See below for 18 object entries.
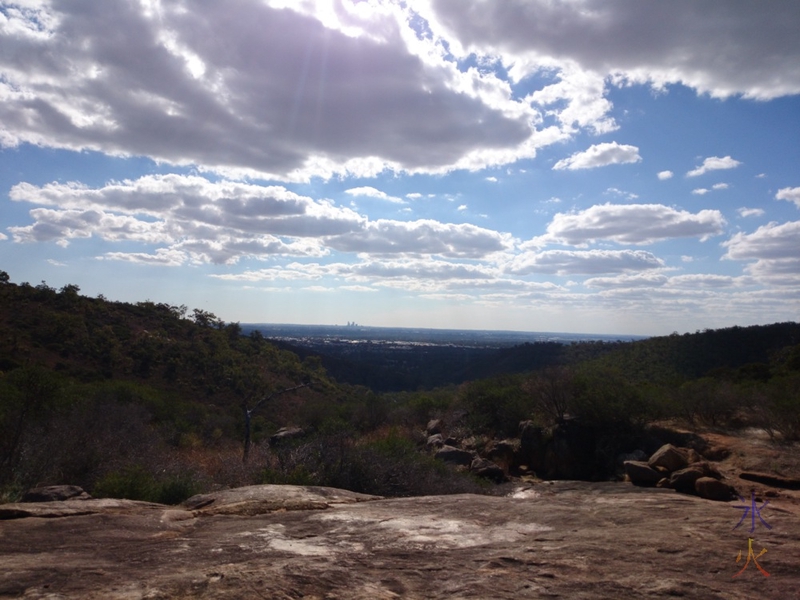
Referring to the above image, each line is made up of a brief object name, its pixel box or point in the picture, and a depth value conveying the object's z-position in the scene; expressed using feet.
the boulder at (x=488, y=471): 50.60
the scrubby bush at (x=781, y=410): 54.70
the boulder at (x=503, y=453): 61.80
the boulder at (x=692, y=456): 47.46
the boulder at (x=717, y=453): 51.26
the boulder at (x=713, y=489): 33.73
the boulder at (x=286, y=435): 71.82
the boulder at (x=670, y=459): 43.04
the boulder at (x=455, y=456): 54.80
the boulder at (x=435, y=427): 80.28
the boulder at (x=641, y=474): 42.96
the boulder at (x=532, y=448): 60.85
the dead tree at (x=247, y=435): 47.84
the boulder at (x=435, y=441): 67.26
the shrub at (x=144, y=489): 30.32
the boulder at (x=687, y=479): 36.65
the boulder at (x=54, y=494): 25.57
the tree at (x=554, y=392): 67.36
